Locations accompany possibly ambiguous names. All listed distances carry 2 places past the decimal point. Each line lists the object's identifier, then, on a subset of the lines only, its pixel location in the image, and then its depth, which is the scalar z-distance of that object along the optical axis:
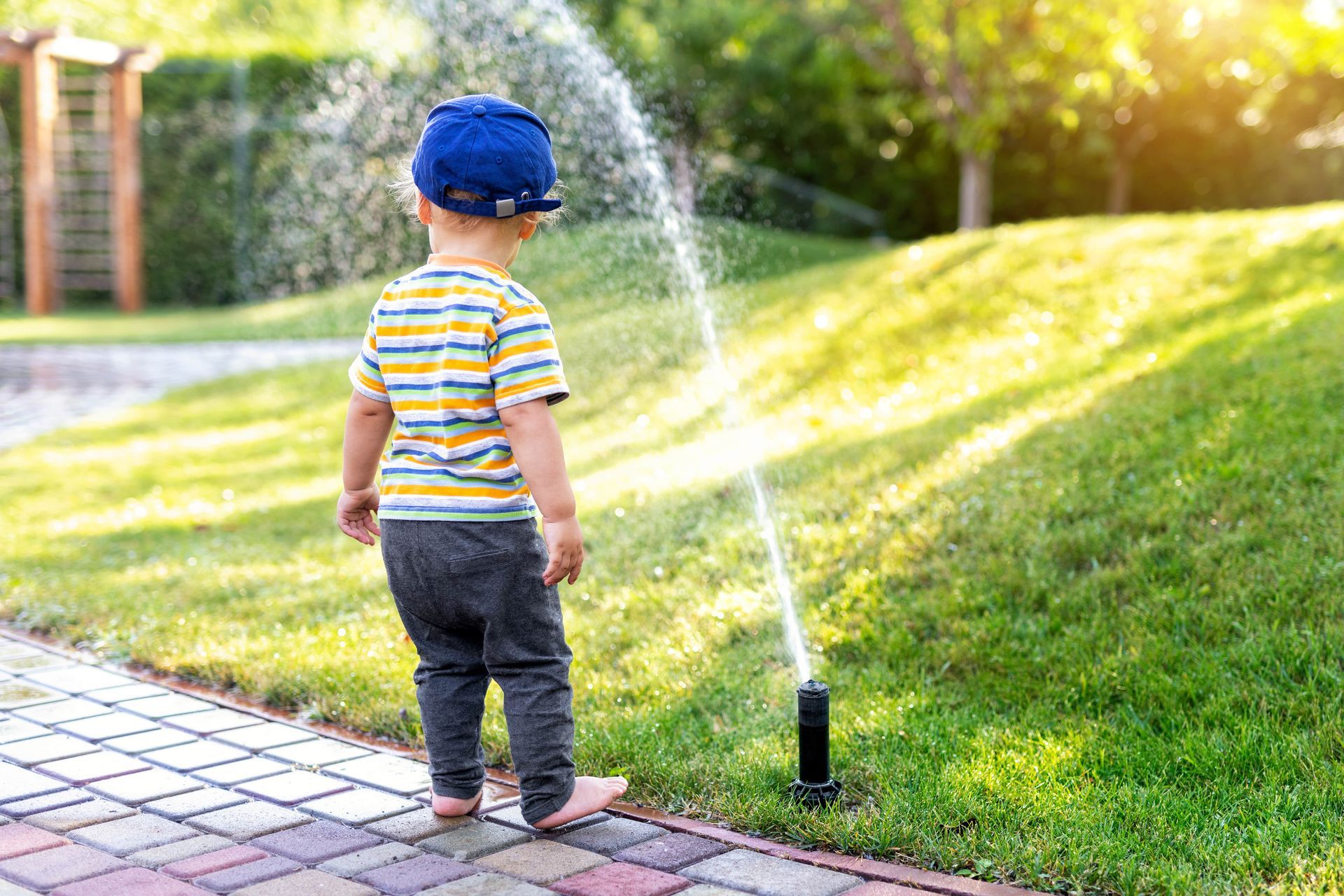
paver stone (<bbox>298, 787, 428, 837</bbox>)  2.77
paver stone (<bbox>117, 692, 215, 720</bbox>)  3.46
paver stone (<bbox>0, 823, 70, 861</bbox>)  2.51
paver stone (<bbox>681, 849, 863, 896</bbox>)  2.42
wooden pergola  16.28
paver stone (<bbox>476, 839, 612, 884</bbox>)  2.48
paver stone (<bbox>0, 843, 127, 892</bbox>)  2.38
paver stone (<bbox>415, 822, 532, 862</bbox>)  2.59
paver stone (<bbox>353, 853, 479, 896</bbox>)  2.41
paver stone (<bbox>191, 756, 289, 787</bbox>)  2.98
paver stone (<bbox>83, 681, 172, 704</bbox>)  3.58
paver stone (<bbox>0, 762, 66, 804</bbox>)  2.84
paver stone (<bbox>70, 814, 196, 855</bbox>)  2.56
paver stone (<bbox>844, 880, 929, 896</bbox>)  2.39
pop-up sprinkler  2.70
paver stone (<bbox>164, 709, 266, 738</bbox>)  3.34
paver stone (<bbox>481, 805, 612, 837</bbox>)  2.72
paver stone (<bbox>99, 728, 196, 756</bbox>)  3.17
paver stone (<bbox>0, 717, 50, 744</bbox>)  3.22
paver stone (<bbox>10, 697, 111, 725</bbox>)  3.39
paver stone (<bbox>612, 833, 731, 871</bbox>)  2.54
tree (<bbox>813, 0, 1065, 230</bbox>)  10.90
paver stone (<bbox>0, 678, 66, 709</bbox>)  3.52
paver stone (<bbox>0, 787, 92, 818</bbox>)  2.74
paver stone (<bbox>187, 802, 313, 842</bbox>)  2.67
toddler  2.48
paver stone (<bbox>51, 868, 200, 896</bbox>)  2.34
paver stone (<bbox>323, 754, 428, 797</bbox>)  2.96
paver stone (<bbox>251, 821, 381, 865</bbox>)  2.56
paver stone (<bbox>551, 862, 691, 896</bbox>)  2.40
